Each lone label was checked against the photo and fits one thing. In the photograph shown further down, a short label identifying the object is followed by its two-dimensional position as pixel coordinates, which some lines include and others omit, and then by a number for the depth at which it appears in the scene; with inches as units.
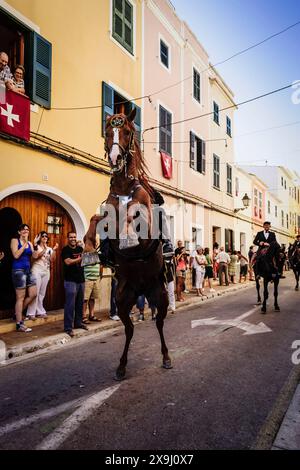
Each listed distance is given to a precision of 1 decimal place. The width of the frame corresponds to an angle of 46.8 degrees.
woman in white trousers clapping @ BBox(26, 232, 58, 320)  322.7
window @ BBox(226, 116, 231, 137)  929.9
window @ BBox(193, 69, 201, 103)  731.4
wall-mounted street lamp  897.5
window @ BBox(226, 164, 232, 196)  919.0
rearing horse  150.3
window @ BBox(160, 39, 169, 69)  600.5
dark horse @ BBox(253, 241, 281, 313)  396.6
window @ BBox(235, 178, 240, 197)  994.6
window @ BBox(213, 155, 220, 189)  831.1
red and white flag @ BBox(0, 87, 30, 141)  295.7
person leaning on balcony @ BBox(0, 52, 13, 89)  298.7
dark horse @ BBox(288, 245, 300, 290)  596.4
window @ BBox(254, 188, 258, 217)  1182.9
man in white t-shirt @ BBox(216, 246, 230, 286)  707.4
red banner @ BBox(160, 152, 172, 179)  581.3
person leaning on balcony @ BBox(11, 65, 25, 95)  318.7
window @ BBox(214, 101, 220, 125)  845.8
